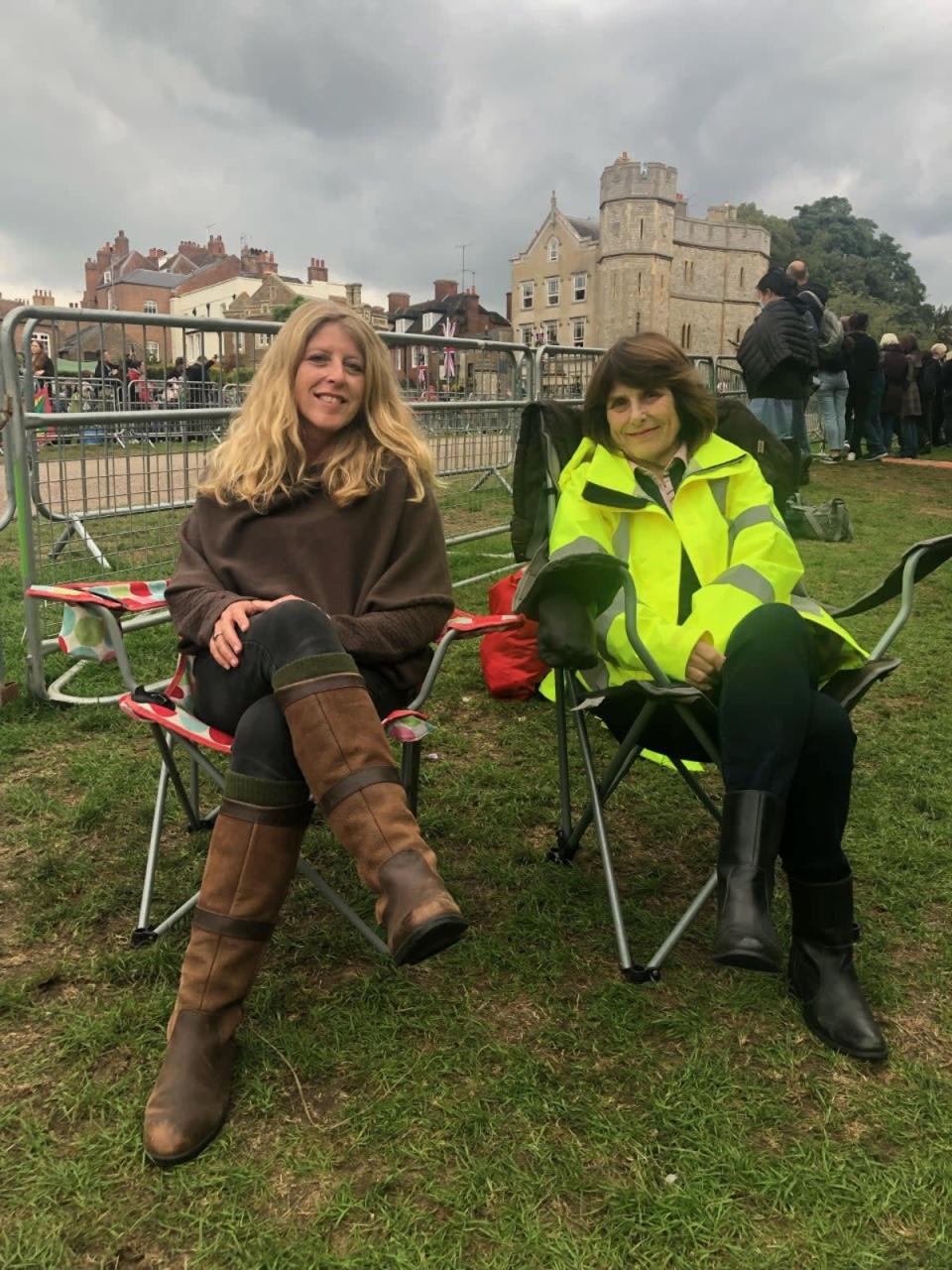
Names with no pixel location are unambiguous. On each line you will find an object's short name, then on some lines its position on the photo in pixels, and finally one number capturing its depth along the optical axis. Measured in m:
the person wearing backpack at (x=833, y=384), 9.90
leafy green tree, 72.81
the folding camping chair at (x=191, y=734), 2.02
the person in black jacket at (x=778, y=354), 7.62
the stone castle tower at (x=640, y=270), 56.94
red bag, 4.05
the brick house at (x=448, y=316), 61.66
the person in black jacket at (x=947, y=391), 15.16
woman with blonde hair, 1.76
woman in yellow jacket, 1.91
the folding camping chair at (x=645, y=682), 2.10
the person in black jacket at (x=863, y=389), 11.80
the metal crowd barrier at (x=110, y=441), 3.73
